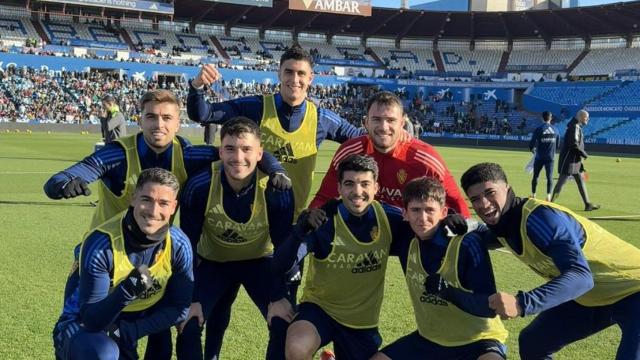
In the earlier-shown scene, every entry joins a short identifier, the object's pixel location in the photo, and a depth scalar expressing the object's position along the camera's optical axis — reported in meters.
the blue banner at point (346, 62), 59.19
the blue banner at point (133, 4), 49.12
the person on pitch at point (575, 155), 12.34
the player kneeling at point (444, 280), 3.65
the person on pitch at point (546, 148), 13.71
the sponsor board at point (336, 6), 57.03
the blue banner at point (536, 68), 59.03
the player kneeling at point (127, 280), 3.45
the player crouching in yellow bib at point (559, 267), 3.19
